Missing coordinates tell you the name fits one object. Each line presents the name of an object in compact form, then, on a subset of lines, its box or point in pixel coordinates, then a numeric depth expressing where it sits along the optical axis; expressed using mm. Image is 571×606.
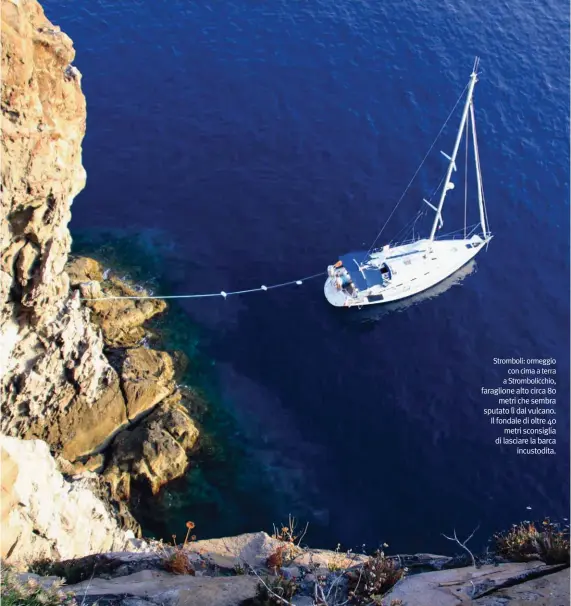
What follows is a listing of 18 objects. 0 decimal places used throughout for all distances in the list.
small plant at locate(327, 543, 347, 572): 19145
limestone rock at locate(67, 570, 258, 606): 15414
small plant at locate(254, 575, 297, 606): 15312
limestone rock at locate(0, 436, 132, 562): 18938
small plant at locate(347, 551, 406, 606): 16125
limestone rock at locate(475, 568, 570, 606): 14953
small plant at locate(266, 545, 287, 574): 20266
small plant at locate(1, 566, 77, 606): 14148
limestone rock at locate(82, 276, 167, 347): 33562
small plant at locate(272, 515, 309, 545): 27409
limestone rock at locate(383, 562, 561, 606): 15922
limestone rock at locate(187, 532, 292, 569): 21844
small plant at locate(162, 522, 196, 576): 18312
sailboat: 37781
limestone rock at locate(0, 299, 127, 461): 25141
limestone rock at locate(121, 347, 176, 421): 30781
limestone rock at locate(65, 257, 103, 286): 34781
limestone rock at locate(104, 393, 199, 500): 28844
